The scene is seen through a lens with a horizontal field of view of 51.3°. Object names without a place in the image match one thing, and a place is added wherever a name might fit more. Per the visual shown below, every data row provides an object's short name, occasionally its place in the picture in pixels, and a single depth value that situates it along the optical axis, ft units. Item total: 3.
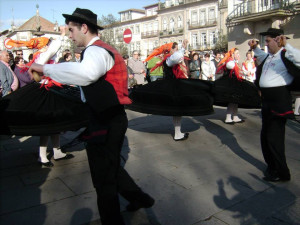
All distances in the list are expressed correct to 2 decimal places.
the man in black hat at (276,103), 13.84
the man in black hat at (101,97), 8.25
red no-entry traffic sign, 38.45
